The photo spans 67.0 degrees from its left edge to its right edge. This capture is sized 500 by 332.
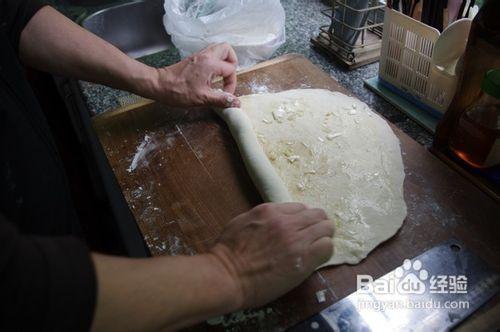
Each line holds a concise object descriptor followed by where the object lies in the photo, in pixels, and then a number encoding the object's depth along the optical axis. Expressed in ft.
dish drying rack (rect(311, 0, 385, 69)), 4.17
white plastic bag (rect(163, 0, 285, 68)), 4.53
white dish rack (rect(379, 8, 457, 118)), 3.33
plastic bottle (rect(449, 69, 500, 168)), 2.81
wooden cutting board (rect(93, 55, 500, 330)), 2.57
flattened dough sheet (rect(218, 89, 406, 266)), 2.85
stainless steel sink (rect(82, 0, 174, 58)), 5.70
